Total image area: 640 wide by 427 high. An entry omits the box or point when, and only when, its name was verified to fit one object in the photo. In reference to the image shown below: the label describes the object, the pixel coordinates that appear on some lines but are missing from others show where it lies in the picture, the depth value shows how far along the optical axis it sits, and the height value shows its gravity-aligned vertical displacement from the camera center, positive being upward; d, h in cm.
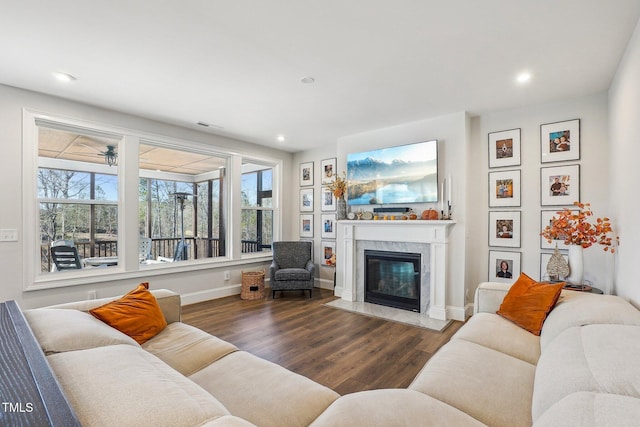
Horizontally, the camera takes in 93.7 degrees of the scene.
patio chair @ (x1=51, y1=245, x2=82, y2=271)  343 -52
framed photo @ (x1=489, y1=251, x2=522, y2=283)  354 -65
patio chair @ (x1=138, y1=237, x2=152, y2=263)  446 -54
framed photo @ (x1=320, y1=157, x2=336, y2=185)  527 +76
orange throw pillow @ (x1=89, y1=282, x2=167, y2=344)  183 -64
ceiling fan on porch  378 +74
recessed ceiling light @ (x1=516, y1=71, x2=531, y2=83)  268 +123
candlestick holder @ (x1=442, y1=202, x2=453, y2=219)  375 +0
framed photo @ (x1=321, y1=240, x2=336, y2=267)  532 -69
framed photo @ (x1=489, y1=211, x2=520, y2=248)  353 -20
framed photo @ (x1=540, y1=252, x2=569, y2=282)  334 -56
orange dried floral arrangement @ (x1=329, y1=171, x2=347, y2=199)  470 +40
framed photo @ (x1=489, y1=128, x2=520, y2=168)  353 +77
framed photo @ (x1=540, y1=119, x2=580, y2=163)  319 +77
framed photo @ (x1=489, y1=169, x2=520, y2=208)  353 +28
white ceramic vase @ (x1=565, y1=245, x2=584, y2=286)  267 -47
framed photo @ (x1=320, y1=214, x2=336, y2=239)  529 -24
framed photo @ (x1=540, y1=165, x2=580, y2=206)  318 +29
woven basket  465 -114
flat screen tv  388 +52
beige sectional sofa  86 -63
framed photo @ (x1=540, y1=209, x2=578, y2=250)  325 -15
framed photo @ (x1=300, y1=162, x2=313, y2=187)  561 +73
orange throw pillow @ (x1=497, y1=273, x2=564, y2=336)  204 -65
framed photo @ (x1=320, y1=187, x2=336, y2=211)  526 +22
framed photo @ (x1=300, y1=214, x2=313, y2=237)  561 -24
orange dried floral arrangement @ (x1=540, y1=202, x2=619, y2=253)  260 -18
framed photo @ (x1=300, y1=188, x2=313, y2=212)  561 +25
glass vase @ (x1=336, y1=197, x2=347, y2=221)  474 +5
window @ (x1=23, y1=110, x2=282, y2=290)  331 +15
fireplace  403 -95
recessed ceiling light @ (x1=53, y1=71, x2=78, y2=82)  272 +126
